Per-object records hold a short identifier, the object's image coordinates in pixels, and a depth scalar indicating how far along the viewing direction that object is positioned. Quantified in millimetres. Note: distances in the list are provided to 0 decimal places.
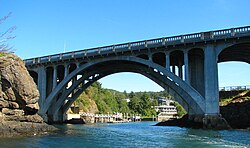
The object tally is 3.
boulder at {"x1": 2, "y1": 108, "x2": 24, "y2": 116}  33781
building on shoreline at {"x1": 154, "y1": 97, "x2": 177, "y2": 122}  118000
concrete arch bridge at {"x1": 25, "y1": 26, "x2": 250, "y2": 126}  37906
